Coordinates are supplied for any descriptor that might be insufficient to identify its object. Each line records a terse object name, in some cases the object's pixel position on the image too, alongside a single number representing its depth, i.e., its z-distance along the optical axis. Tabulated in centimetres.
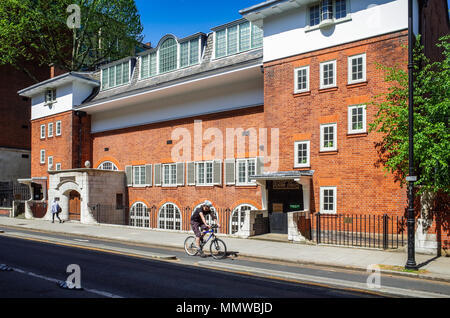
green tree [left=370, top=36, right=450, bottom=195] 1339
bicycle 1302
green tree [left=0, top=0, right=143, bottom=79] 3603
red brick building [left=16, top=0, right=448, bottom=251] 1720
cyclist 1325
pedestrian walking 2695
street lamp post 1136
